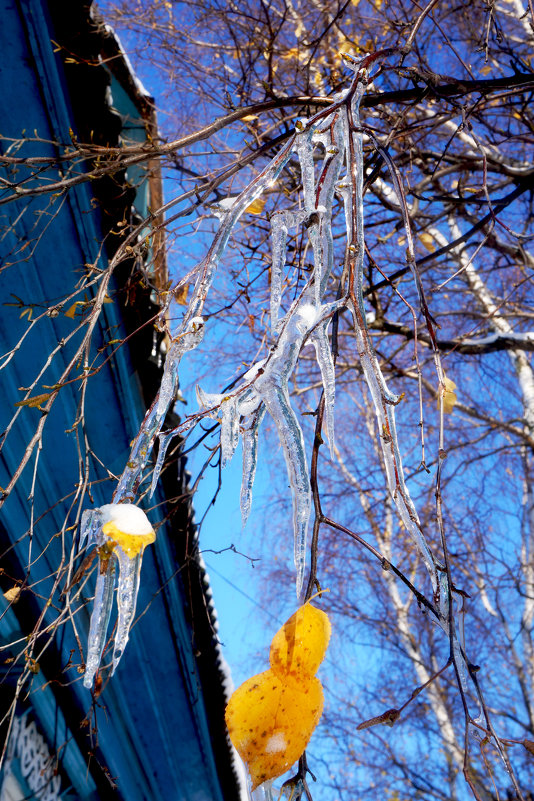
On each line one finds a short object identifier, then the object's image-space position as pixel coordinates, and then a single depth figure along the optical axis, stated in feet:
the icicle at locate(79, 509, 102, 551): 2.67
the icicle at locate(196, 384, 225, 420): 2.78
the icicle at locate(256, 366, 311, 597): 2.58
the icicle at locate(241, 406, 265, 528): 2.69
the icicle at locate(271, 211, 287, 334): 2.90
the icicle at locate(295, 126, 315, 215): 2.92
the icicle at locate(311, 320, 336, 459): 2.67
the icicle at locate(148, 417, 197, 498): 2.74
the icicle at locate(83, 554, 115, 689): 2.63
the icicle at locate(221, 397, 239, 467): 2.69
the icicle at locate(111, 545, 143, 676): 2.69
